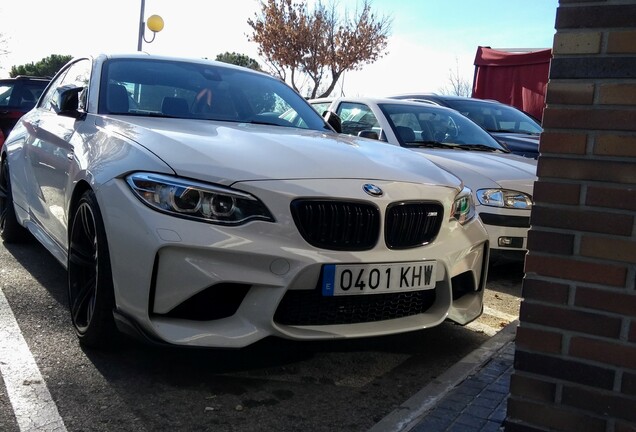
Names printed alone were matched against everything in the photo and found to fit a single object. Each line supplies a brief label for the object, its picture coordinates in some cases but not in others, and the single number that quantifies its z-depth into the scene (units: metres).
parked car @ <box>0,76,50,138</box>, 10.50
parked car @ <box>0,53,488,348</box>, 2.78
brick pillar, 2.01
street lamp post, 13.53
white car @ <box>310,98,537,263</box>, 5.23
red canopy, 12.34
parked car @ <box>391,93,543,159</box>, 8.24
